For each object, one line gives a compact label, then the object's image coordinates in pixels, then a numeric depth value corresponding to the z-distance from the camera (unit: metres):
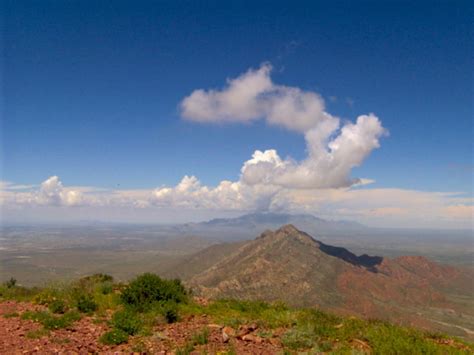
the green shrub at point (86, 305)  14.91
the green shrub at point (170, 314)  13.70
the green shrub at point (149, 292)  15.78
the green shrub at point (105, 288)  18.25
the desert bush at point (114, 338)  10.89
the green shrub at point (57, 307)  14.45
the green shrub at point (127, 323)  11.95
